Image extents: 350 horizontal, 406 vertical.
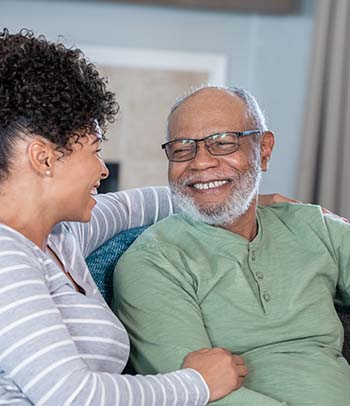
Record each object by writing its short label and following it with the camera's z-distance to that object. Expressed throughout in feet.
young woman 5.33
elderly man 6.31
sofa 6.72
